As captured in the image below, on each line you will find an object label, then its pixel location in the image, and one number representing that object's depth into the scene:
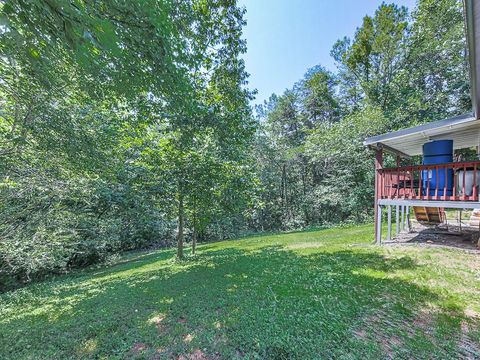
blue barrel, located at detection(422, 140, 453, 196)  5.28
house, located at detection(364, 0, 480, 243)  4.66
